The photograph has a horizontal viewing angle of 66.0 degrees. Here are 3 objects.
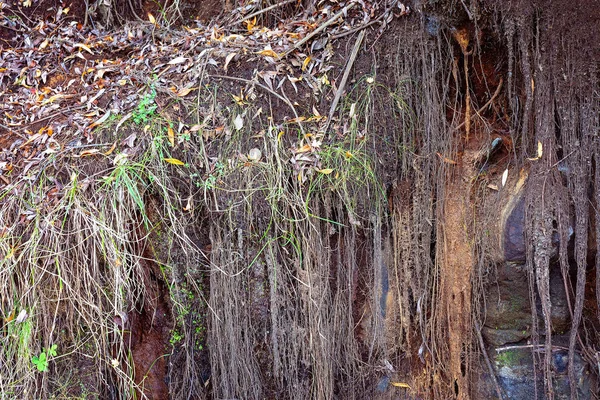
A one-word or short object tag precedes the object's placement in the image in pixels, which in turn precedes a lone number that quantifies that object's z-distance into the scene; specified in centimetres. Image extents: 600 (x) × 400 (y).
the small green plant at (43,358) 256
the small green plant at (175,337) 283
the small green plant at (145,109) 284
